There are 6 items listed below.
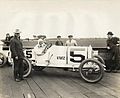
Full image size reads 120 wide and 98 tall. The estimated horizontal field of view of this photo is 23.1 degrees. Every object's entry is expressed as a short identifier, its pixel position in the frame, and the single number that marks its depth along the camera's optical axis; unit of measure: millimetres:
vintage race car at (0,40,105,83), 6848
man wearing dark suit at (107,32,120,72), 9133
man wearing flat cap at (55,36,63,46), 10508
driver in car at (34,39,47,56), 7500
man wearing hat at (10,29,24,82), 6938
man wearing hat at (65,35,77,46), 9266
